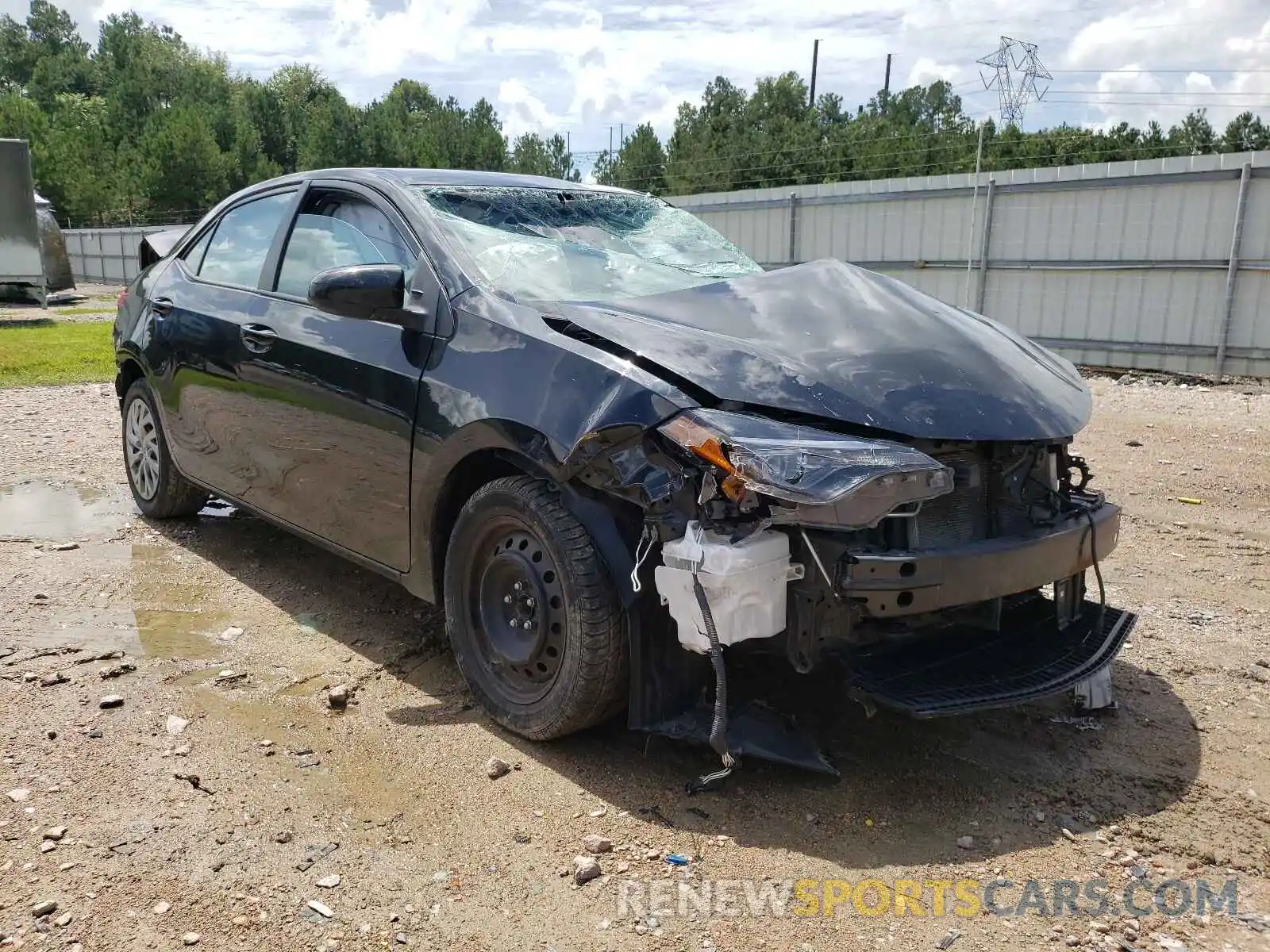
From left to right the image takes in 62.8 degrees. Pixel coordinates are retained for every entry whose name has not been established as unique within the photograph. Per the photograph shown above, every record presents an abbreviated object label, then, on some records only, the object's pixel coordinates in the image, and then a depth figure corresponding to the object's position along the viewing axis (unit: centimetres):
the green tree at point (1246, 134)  3331
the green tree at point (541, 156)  5628
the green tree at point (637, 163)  4633
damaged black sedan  269
